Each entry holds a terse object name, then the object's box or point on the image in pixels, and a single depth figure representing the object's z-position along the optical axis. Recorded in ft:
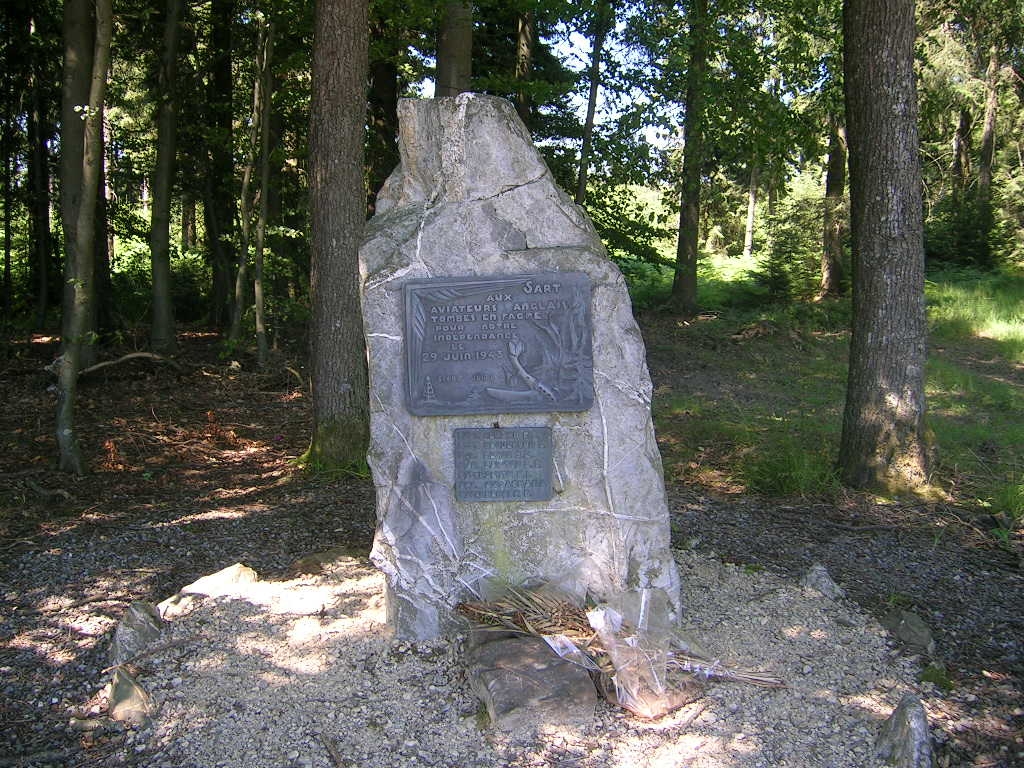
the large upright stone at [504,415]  13.25
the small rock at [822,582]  15.49
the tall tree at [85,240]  21.39
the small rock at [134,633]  13.17
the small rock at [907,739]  10.39
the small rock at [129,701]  11.68
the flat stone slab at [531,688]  11.48
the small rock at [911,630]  13.82
